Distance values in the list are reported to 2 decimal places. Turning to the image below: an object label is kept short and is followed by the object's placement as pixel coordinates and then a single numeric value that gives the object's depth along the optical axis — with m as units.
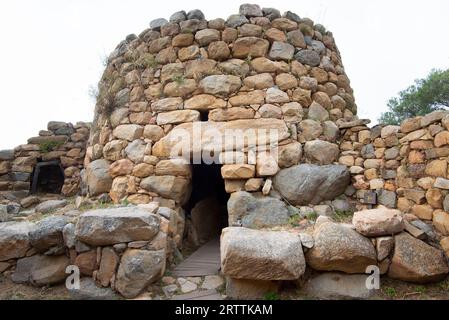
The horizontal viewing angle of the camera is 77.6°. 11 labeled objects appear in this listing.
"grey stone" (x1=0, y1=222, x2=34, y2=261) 2.99
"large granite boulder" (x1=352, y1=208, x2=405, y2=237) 2.58
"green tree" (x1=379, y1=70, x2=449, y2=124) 7.03
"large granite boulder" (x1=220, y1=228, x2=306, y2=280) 2.40
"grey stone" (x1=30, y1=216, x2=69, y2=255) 2.92
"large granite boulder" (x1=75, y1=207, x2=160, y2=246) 2.74
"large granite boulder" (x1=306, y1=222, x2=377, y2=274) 2.47
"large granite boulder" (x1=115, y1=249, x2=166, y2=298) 2.61
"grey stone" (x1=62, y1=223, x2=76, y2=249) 2.86
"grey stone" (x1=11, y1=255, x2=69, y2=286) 2.86
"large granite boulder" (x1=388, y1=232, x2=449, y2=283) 2.49
